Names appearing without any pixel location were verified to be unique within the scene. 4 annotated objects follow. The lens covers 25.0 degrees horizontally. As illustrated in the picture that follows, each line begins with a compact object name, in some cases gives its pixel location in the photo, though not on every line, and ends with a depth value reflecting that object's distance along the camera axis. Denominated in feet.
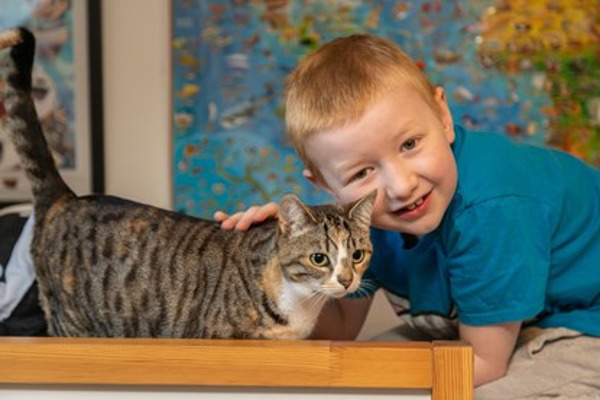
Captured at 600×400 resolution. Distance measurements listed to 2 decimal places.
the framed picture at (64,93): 6.73
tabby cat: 4.22
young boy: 4.16
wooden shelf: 3.61
